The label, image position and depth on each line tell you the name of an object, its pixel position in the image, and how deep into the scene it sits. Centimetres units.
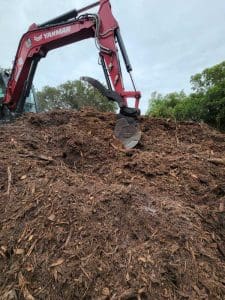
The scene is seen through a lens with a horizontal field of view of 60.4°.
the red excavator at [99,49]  293
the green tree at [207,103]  908
